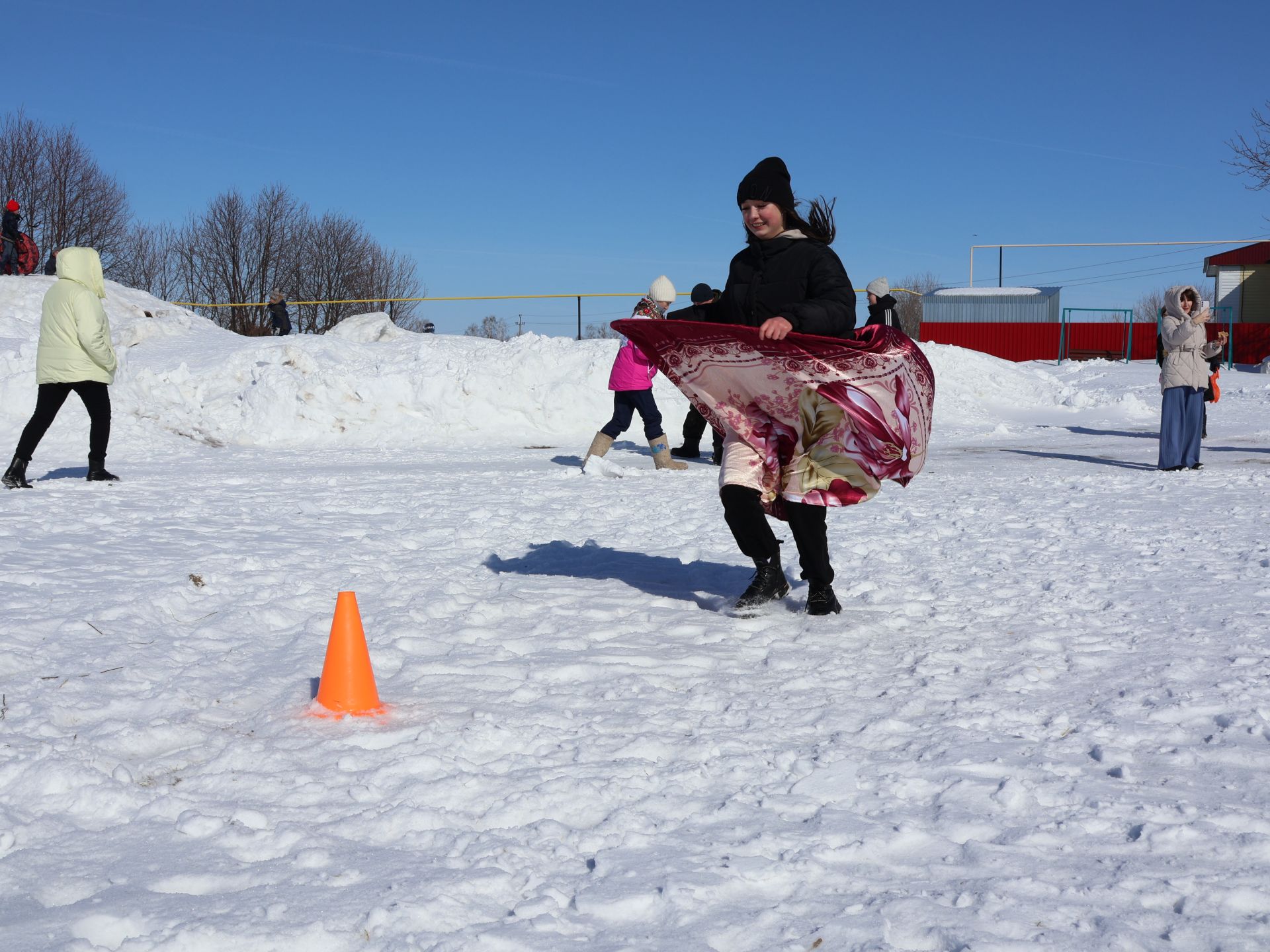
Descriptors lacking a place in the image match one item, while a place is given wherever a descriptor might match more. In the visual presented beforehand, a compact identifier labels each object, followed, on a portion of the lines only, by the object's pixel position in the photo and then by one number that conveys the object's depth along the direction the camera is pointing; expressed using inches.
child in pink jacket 421.1
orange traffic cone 138.4
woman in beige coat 406.6
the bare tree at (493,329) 1101.1
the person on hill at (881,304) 441.1
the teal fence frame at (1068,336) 1200.8
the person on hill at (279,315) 1050.1
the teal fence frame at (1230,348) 1259.7
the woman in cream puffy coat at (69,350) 341.4
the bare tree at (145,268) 1834.4
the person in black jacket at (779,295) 178.4
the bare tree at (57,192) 1615.4
